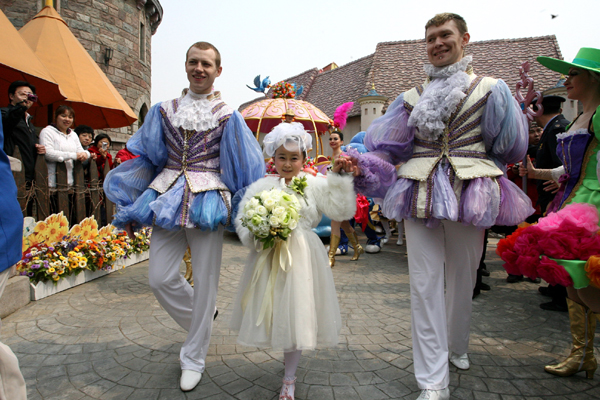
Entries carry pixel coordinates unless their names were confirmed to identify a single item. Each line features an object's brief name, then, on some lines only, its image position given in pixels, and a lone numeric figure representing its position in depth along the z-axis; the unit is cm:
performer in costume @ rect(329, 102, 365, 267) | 641
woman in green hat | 261
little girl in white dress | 226
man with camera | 485
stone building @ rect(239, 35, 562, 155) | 1873
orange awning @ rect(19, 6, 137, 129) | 958
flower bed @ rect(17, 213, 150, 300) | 433
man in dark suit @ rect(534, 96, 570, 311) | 411
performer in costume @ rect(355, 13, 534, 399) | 236
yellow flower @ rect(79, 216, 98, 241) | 524
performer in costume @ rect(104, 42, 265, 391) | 261
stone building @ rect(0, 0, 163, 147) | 1311
